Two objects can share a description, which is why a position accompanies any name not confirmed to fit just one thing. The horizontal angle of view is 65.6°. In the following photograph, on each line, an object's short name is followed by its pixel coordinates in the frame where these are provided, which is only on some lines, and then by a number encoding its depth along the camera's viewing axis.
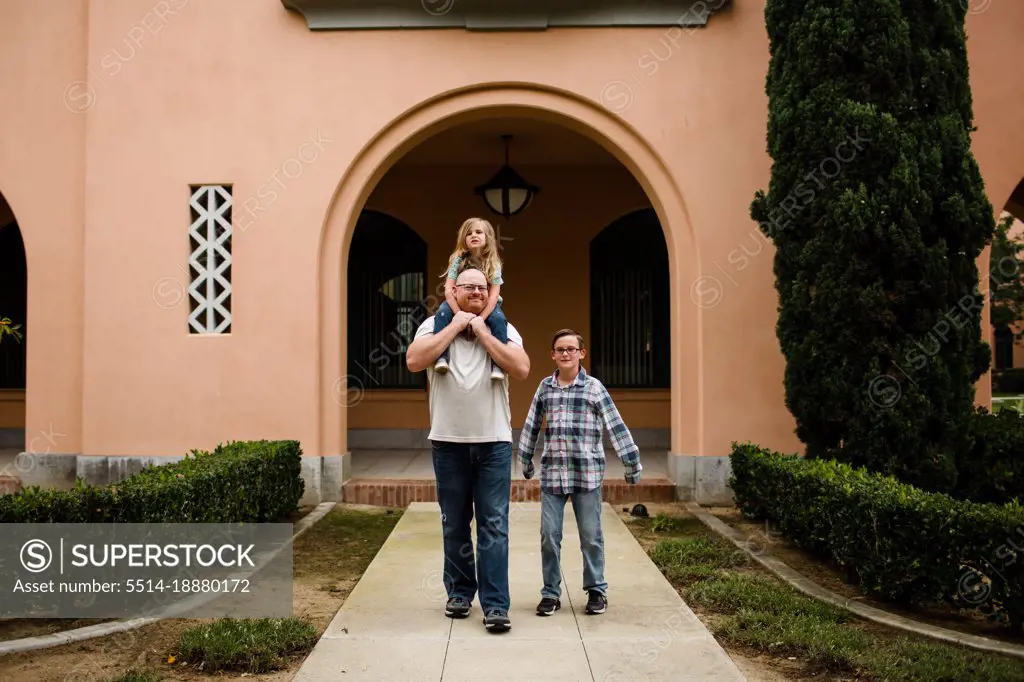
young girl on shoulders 4.02
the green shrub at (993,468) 6.51
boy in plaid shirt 4.32
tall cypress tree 6.09
